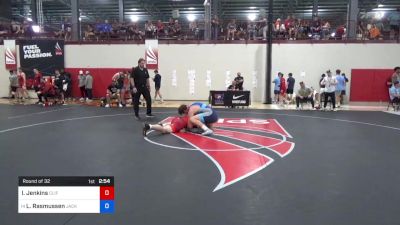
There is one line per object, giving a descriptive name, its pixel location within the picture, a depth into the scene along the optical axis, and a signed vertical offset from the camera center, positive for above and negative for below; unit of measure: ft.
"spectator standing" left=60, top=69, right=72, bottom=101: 58.36 -2.61
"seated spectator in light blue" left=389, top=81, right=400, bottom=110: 45.91 -2.55
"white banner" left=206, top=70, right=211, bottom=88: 60.18 -1.36
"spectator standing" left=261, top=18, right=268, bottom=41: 59.16 +7.11
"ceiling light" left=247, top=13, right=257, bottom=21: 97.36 +14.40
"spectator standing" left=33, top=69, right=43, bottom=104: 54.96 -1.85
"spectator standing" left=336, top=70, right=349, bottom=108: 50.85 -2.03
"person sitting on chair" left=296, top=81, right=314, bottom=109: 46.91 -3.12
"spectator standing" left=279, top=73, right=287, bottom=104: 56.13 -2.88
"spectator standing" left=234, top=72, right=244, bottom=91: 52.09 -1.69
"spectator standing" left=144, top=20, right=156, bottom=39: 61.62 +6.56
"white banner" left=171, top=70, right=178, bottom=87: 61.05 -1.70
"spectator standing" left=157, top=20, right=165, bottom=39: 61.57 +6.42
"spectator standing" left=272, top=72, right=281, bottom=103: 54.13 -1.93
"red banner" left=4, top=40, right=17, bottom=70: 62.54 +2.32
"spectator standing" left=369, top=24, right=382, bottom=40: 57.57 +6.11
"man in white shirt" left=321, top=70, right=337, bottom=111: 45.01 -1.89
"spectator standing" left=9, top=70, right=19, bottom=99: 58.03 -2.41
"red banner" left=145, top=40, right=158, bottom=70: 60.44 +2.68
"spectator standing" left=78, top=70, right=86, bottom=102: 58.29 -2.11
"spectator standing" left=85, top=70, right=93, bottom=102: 58.13 -2.58
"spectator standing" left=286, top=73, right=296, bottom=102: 53.29 -1.87
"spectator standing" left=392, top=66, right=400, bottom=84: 50.35 -0.35
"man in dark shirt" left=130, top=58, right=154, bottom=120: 34.40 -1.38
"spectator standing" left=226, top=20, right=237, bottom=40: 60.59 +6.62
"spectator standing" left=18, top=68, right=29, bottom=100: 54.43 -2.23
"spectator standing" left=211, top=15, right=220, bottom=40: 61.52 +6.97
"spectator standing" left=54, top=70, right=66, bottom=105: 52.91 -2.05
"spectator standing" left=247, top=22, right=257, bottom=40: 60.23 +6.48
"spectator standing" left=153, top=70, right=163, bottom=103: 55.61 -1.74
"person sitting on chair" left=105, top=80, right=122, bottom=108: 48.57 -3.05
